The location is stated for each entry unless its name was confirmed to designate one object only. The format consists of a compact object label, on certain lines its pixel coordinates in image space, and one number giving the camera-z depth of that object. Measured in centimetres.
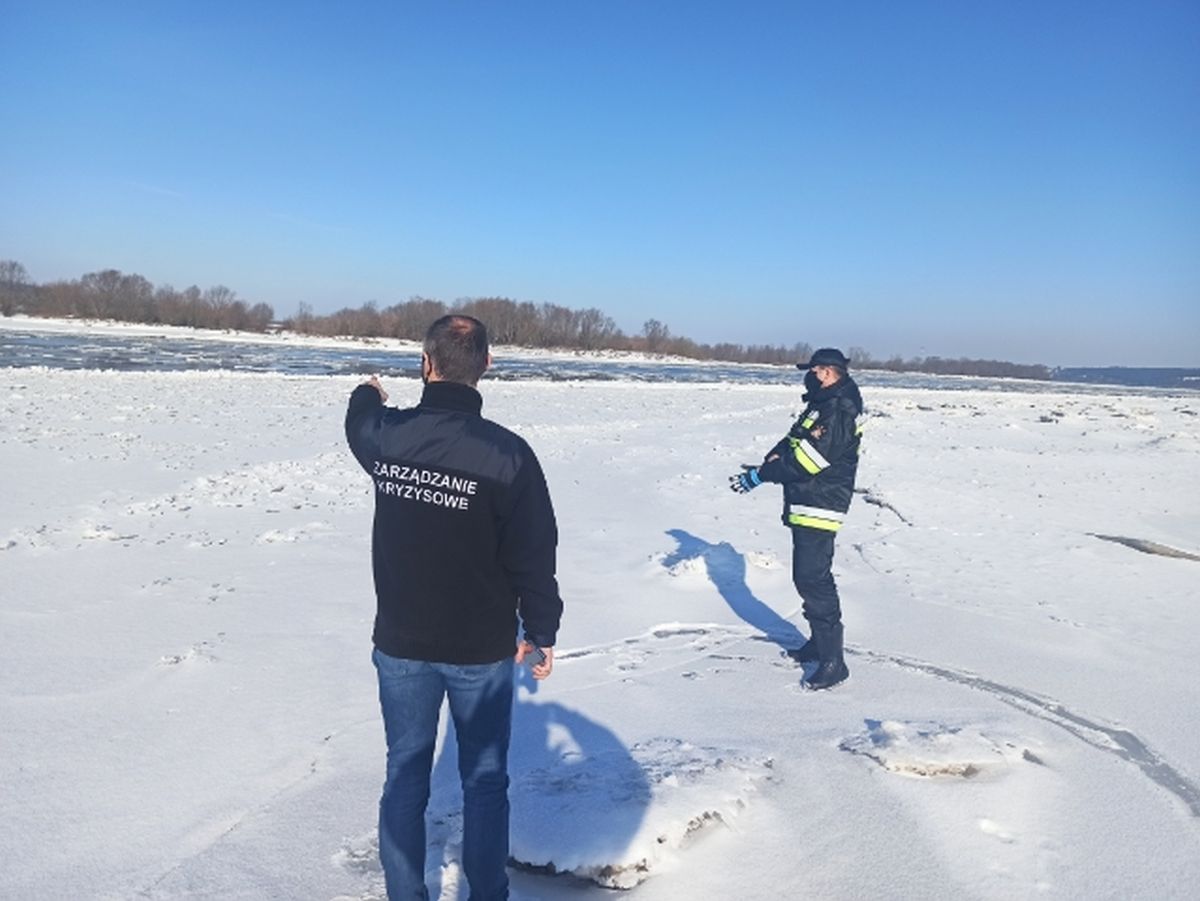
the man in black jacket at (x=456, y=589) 245
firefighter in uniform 465
